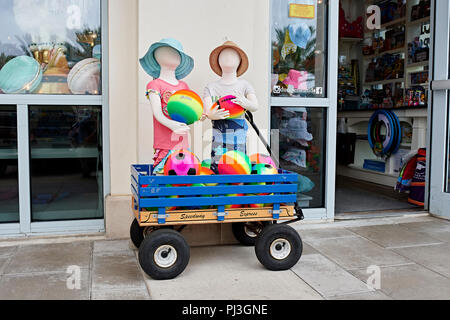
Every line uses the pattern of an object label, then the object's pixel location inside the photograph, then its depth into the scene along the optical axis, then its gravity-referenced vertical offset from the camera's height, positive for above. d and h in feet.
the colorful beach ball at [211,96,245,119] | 12.03 +0.61
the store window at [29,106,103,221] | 14.71 -1.07
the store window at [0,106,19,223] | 14.38 -1.18
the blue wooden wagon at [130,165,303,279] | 10.94 -1.97
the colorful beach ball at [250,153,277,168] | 12.35 -0.77
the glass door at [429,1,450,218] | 17.66 +0.52
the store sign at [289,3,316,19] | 16.49 +4.21
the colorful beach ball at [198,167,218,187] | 11.52 -1.07
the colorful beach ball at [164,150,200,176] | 11.23 -0.85
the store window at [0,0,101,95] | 14.34 +2.57
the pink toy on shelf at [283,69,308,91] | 16.56 +1.80
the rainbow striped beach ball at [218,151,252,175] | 11.51 -0.84
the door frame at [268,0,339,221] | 16.72 +0.86
